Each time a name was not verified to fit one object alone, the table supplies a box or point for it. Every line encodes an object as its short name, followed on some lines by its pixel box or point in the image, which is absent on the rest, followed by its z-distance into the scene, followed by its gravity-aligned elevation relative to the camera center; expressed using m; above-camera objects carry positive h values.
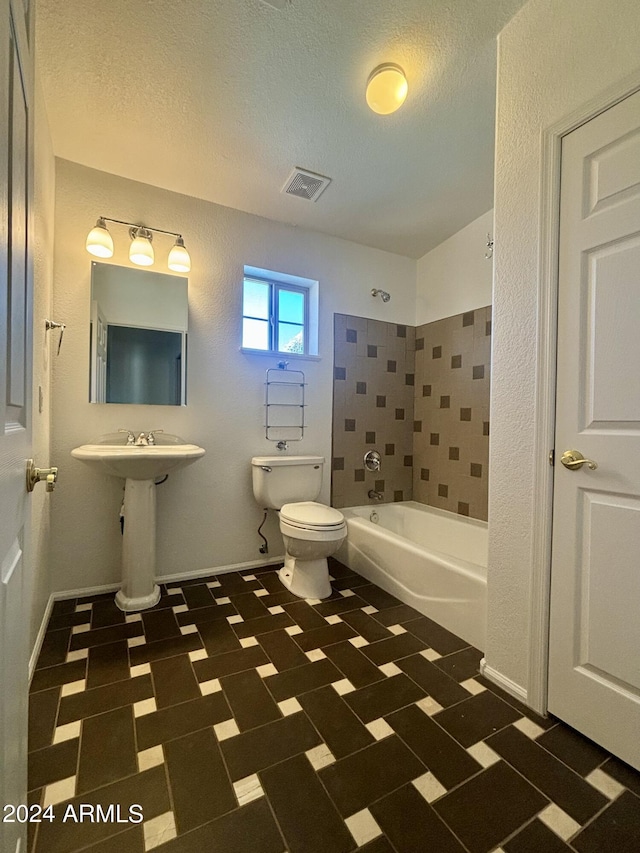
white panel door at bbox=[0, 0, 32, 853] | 0.57 +0.04
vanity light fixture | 1.94 +0.94
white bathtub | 1.72 -0.80
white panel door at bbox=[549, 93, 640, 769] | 1.10 -0.04
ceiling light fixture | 1.50 +1.37
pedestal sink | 1.86 -0.51
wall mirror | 2.07 +0.47
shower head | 2.87 +1.00
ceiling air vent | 2.08 +1.37
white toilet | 2.03 -0.55
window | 2.60 +0.78
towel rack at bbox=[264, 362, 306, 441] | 2.55 +0.12
